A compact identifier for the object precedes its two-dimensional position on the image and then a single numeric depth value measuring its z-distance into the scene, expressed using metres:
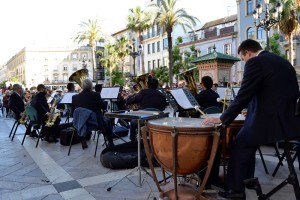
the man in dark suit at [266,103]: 2.96
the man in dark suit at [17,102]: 8.21
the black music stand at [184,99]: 4.59
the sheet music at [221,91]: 6.88
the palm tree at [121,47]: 44.78
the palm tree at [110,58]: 45.18
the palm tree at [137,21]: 36.18
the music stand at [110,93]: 7.26
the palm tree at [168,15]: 24.34
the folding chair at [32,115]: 7.10
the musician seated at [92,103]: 6.30
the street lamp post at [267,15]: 13.46
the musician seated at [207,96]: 5.98
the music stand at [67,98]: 7.76
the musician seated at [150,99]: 6.32
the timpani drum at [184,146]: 2.84
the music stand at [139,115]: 3.46
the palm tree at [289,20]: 17.38
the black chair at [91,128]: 5.82
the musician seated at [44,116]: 7.31
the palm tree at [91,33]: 39.80
